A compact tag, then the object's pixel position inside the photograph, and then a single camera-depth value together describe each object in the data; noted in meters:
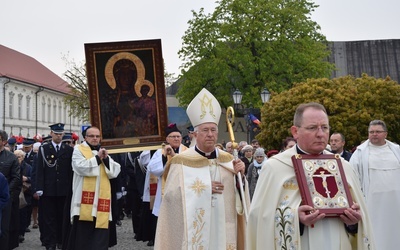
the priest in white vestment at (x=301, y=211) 4.46
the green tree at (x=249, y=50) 40.84
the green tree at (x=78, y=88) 45.44
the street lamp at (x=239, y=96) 26.27
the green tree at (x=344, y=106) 27.08
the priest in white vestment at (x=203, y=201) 6.88
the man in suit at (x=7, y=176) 10.27
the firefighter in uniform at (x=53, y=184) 11.78
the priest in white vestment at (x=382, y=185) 9.74
